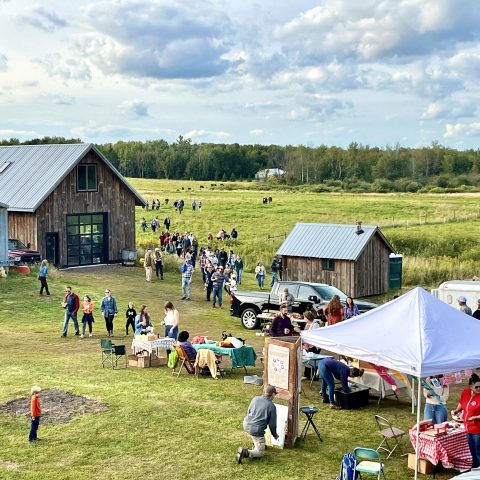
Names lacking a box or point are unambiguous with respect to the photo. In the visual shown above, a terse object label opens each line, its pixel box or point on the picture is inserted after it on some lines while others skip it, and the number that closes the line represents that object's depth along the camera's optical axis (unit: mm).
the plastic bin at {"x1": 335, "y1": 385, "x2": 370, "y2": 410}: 14539
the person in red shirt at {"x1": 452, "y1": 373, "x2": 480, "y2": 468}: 10992
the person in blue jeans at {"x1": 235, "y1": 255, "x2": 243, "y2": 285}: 33781
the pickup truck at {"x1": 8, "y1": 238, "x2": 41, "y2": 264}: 34000
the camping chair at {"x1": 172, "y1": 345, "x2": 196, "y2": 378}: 16953
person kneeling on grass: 11578
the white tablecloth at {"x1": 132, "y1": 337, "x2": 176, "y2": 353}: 17828
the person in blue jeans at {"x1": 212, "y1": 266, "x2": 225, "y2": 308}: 27709
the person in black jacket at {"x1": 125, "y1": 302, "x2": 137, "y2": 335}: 21672
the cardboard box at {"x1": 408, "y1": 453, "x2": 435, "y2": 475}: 11195
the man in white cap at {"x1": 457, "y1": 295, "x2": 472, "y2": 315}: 18411
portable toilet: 32500
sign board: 12336
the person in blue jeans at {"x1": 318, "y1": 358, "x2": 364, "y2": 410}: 14609
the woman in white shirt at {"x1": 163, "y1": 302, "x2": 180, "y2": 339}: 19578
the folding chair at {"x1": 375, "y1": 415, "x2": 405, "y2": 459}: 11848
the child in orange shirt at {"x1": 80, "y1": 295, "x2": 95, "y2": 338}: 21531
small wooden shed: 30172
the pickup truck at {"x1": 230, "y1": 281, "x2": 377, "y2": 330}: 22969
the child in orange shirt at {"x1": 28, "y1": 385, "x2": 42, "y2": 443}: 12348
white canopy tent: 10992
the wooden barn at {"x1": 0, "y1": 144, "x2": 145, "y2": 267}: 36125
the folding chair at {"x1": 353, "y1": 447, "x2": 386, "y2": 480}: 10219
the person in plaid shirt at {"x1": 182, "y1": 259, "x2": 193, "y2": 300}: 28438
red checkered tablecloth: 11117
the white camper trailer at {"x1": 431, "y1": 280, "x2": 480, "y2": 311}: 23031
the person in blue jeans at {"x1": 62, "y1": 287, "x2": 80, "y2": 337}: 21578
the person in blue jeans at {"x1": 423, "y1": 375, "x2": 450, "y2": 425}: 12109
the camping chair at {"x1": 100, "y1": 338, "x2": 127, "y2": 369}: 17406
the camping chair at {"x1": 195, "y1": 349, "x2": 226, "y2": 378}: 16719
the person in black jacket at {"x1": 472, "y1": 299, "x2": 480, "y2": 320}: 18098
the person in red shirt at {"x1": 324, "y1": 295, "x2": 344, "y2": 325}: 17344
